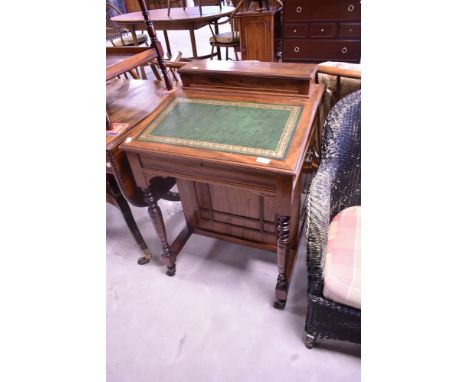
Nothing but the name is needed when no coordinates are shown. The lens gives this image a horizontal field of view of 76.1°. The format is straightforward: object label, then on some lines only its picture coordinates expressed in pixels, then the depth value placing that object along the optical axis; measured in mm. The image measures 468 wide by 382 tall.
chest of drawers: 2703
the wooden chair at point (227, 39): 3629
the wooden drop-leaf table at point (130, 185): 1283
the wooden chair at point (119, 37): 4105
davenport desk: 1022
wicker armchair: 1050
